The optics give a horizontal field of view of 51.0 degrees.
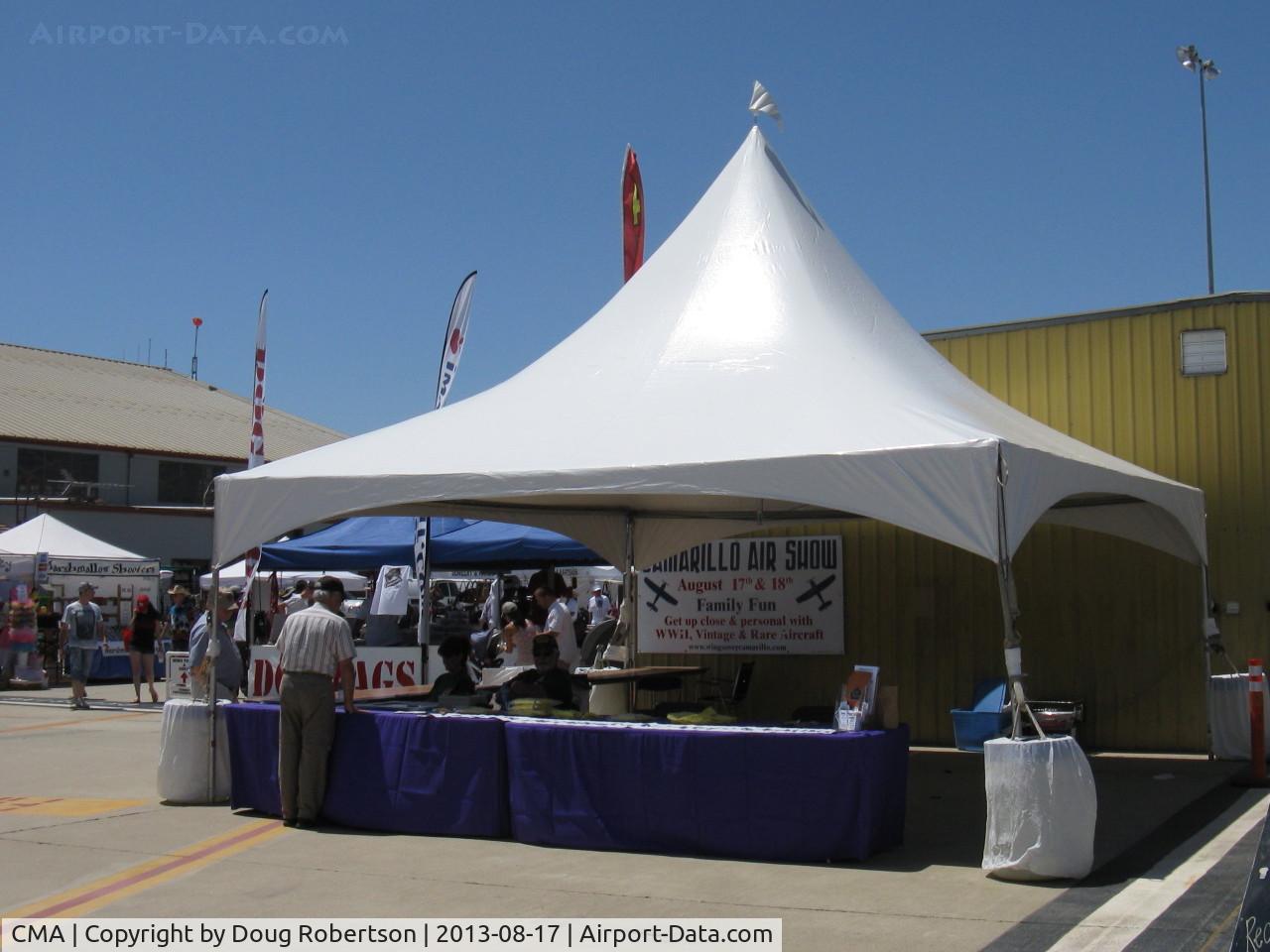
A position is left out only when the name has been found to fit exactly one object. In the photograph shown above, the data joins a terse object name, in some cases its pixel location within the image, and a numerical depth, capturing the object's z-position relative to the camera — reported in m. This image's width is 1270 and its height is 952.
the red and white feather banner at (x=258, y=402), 15.26
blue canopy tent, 14.97
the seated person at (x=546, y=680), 9.70
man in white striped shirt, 8.52
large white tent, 7.42
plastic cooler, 11.81
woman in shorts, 17.94
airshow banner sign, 13.47
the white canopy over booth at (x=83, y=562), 22.62
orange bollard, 10.04
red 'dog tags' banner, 13.43
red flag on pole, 15.07
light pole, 28.59
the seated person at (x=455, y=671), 11.02
